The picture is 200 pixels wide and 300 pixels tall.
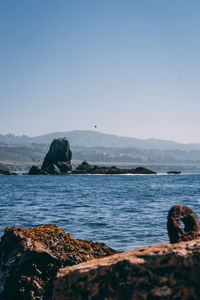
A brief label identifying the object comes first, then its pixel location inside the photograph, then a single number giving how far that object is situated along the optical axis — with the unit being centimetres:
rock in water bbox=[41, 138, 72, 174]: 12875
